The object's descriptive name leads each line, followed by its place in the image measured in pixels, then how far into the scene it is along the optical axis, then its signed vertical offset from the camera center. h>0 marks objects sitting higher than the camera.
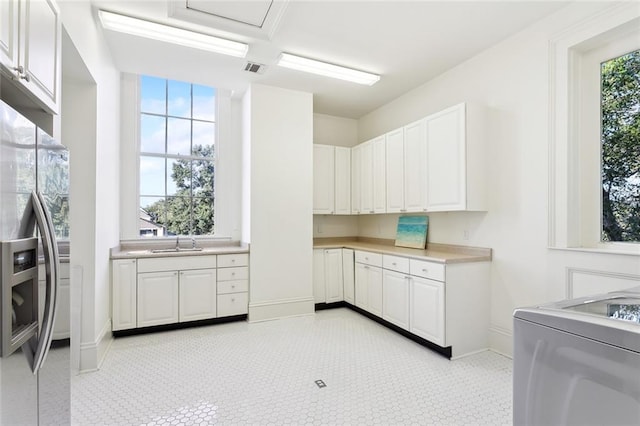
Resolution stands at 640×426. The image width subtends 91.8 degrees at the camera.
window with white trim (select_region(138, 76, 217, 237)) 4.05 +0.79
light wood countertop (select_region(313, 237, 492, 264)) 2.98 -0.40
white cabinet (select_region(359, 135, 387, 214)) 4.16 +0.57
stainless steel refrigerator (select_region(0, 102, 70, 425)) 0.98 -0.21
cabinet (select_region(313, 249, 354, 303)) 4.28 -0.82
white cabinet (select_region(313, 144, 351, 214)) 4.54 +0.56
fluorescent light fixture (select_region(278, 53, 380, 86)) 3.29 +1.66
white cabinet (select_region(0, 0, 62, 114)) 1.20 +0.74
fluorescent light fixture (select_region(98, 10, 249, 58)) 2.61 +1.65
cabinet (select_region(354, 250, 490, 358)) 2.83 -0.83
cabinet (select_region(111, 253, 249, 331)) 3.33 -0.84
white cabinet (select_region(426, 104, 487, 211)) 3.03 +0.58
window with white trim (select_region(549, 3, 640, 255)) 2.34 +0.60
